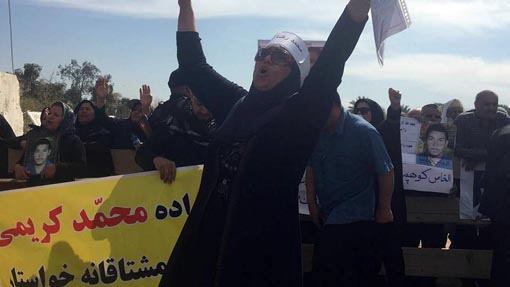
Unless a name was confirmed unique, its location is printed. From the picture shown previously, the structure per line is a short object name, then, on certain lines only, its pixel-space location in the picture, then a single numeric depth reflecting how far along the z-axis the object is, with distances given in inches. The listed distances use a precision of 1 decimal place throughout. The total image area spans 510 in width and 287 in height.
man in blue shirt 154.1
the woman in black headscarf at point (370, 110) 216.7
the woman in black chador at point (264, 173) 87.4
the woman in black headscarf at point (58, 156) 183.0
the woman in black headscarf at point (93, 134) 200.2
